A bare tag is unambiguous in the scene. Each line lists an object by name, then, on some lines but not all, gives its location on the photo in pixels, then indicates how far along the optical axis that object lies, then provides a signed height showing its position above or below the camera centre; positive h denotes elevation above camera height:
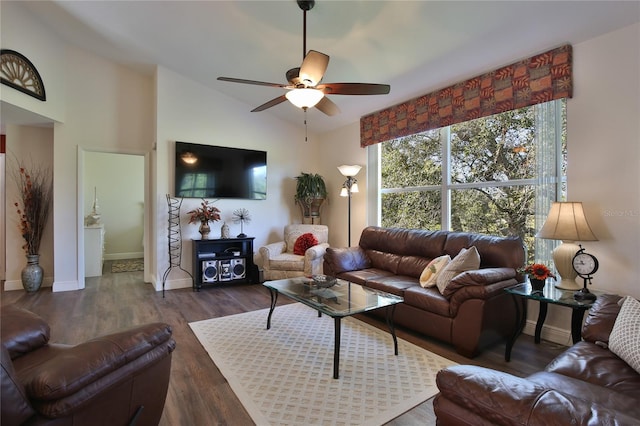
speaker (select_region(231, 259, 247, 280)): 4.96 -0.92
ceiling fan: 2.40 +1.03
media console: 4.70 -0.79
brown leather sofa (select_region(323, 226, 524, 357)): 2.53 -0.69
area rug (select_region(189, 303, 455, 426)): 1.88 -1.17
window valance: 2.78 +1.23
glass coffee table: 2.33 -0.74
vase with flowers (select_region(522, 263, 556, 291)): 2.49 -0.49
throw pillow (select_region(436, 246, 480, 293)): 2.88 -0.49
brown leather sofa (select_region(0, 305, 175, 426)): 1.04 -0.63
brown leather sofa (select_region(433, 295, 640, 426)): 0.90 -0.62
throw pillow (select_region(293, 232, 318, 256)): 4.91 -0.49
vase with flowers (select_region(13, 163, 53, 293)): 4.54 -0.05
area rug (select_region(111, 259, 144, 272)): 6.11 -1.13
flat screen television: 4.82 +0.63
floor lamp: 4.65 +0.45
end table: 2.23 -0.63
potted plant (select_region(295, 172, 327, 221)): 5.55 +0.33
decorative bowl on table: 3.06 -0.69
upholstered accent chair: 4.52 -0.71
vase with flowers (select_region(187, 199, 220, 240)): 4.76 -0.09
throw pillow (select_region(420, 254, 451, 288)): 3.07 -0.58
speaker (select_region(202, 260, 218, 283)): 4.71 -0.90
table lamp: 2.45 -0.15
